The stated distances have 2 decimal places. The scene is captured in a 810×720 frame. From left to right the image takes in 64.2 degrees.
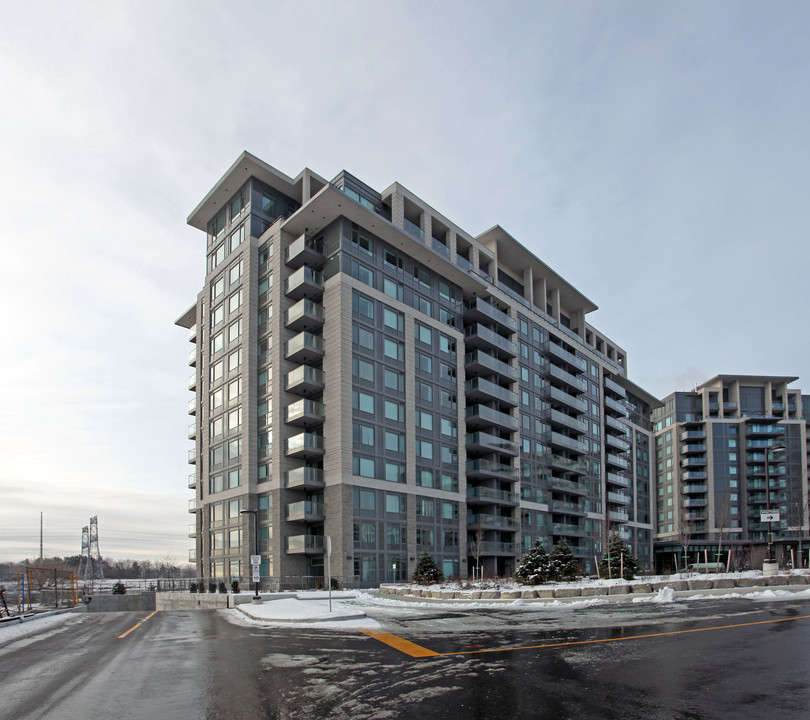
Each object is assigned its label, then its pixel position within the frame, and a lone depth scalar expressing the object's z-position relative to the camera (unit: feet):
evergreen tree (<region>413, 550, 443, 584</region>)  136.05
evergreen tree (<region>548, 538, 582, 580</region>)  114.54
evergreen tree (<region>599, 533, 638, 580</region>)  135.77
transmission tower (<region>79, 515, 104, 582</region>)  366.59
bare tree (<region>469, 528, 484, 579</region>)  190.21
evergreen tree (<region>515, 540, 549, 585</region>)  111.24
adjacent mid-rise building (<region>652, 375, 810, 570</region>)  403.75
